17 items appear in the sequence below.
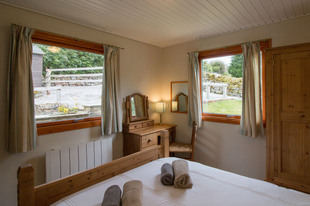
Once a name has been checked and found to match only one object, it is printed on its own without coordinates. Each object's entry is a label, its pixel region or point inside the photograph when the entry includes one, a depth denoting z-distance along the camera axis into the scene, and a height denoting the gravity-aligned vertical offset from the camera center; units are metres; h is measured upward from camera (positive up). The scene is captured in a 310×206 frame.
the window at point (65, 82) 2.31 +0.27
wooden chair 3.06 -0.85
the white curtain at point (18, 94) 1.99 +0.08
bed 1.24 -0.71
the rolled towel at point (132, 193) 1.13 -0.63
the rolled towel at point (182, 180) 1.44 -0.65
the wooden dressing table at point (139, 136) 2.92 -0.61
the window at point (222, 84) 2.95 +0.25
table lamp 3.63 -0.16
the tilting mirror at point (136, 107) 3.18 -0.14
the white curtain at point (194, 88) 3.23 +0.19
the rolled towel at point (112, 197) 1.11 -0.63
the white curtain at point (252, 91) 2.62 +0.10
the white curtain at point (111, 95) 2.82 +0.08
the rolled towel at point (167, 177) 1.48 -0.65
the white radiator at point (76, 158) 2.26 -0.80
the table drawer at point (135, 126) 3.11 -0.46
